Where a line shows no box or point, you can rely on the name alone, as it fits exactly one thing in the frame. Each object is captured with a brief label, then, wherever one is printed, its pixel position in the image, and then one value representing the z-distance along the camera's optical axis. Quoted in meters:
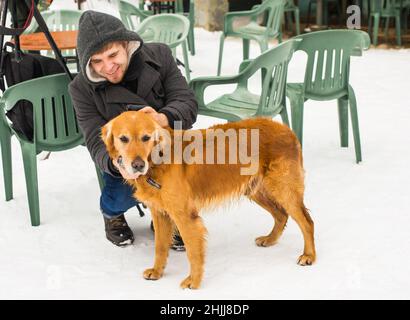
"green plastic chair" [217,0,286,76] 6.78
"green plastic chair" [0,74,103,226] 3.19
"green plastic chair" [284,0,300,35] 9.07
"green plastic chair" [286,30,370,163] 4.05
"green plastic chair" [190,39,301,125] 3.60
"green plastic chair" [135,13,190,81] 5.42
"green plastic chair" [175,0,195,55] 7.80
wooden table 4.66
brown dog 2.38
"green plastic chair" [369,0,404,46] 8.52
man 2.72
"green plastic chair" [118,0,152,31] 6.80
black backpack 3.36
